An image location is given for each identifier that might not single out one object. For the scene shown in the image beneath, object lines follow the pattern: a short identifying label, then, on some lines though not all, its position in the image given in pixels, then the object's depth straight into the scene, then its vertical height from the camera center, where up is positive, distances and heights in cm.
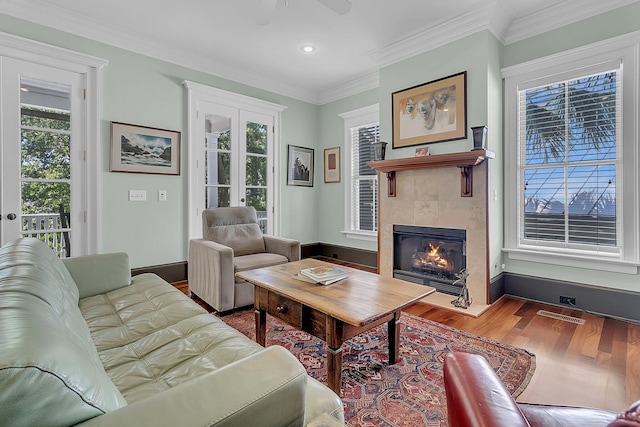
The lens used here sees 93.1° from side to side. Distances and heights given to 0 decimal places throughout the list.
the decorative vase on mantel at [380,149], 367 +78
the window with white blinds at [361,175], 455 +58
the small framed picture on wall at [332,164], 497 +81
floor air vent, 257 -92
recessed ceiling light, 357 +197
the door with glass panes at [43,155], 276 +57
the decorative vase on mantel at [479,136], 283 +72
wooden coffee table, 152 -49
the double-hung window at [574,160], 260 +49
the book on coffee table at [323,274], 195 -41
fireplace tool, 291 -82
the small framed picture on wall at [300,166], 488 +77
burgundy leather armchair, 66 -45
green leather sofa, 54 -39
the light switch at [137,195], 339 +20
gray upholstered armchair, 266 -42
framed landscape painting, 328 +73
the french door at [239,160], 402 +75
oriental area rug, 150 -96
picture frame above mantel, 313 +111
